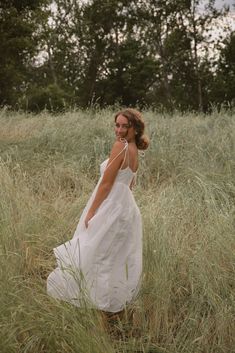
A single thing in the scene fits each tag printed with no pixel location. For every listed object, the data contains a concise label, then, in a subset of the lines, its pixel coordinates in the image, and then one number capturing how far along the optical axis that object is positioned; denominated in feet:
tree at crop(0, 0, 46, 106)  48.37
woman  10.20
